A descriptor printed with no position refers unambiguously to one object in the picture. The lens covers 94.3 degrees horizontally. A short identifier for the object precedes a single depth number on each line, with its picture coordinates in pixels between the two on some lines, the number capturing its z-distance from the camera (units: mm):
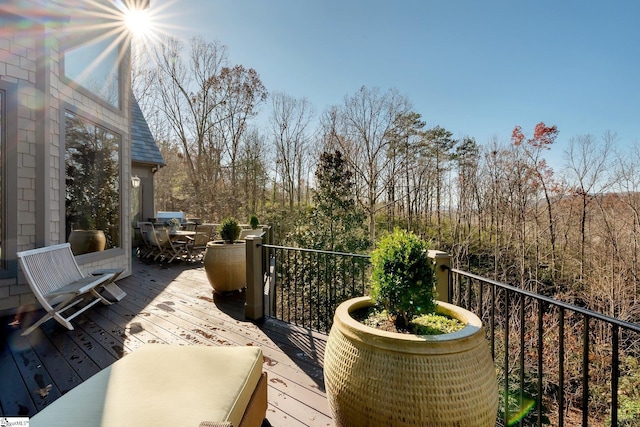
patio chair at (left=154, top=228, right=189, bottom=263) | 7391
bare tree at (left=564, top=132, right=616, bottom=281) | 8102
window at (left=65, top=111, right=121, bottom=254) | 4473
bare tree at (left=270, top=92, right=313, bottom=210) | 14773
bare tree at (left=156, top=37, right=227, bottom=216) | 14727
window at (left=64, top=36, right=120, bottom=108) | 4477
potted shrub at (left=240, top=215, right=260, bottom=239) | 8797
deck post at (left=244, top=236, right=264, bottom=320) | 3576
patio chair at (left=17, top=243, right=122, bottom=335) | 3238
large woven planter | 1327
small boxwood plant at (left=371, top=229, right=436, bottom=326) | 1678
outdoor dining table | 7465
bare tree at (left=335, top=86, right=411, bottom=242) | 11797
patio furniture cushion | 1170
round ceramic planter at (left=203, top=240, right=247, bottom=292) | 4504
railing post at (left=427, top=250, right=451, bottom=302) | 2307
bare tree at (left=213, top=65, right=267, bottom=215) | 14883
